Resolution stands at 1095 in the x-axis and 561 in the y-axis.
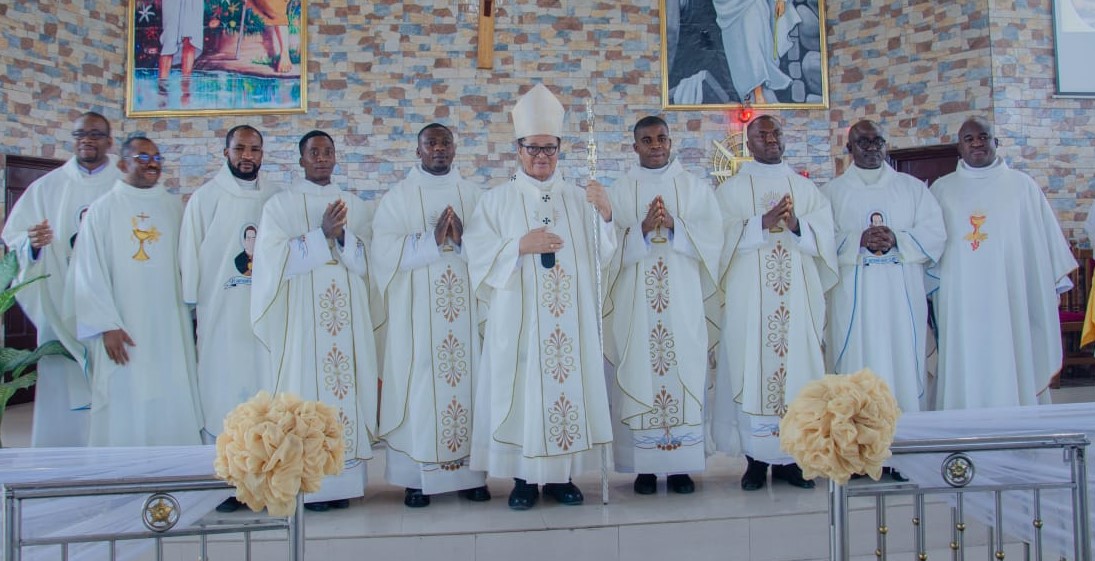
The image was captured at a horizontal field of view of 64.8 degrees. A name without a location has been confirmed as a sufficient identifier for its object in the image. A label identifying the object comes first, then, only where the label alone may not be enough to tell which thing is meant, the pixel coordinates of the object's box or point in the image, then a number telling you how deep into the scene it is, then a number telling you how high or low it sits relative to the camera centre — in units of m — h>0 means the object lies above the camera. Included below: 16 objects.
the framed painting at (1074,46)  9.18 +2.77
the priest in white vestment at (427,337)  4.41 -0.14
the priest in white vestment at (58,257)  4.66 +0.30
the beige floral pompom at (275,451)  2.29 -0.38
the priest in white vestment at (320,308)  4.31 +0.01
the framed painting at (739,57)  10.16 +2.96
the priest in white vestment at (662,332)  4.54 -0.13
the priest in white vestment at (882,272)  4.74 +0.19
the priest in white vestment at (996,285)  4.80 +0.12
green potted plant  4.30 -0.22
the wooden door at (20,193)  8.88 +1.21
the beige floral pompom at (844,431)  2.41 -0.35
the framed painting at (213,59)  9.82 +2.88
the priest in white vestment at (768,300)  4.61 +0.04
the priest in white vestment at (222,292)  4.46 +0.10
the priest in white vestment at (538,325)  4.23 -0.08
